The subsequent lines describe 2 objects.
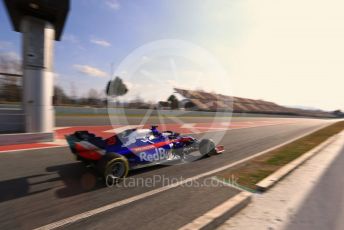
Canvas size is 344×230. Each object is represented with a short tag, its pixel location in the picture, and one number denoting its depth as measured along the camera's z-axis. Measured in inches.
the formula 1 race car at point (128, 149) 197.8
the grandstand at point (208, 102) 1673.2
